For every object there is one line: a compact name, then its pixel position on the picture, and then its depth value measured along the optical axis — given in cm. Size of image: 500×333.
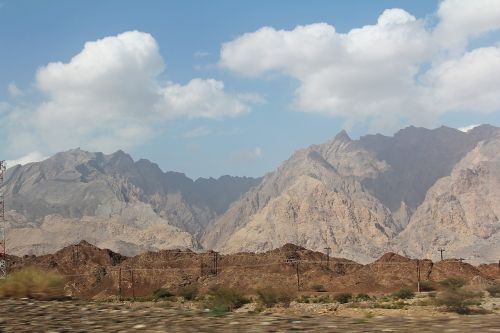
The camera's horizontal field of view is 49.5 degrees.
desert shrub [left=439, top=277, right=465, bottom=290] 6660
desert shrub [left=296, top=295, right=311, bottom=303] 5844
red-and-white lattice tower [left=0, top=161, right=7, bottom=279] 6148
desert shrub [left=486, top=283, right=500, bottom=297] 5640
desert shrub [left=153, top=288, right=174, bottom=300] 7365
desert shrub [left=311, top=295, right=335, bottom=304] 5949
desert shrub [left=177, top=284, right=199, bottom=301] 6383
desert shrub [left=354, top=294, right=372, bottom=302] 6172
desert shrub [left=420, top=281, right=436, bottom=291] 7900
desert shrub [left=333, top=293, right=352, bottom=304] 6128
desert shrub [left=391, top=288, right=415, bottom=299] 5992
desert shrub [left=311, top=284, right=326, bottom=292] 8225
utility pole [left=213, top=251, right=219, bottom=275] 11048
